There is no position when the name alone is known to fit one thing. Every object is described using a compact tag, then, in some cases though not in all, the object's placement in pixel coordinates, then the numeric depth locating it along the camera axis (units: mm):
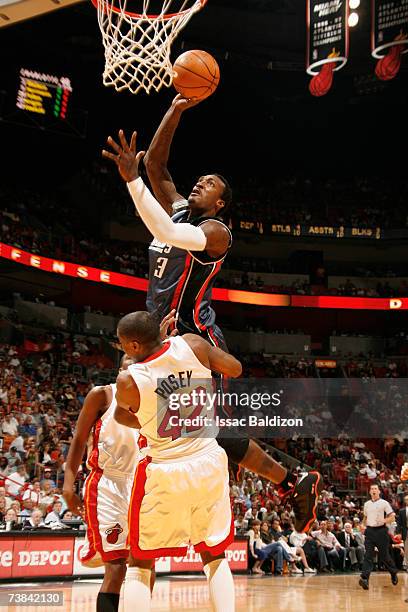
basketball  4750
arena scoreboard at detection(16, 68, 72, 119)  18219
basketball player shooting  4270
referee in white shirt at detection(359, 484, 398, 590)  11141
